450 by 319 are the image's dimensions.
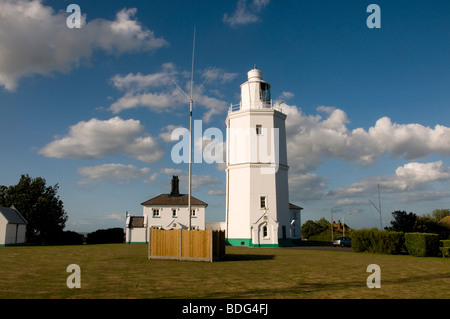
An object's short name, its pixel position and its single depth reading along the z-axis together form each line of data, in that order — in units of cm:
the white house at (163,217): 4878
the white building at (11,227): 4109
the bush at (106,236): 4953
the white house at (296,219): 6066
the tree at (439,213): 10036
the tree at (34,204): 5528
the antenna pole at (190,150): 2013
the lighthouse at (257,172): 4034
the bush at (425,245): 2639
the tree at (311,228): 7456
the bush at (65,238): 4600
